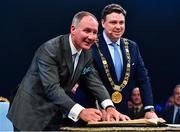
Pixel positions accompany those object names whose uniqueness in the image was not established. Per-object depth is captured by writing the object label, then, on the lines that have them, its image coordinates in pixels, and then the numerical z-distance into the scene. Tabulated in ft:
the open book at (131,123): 5.84
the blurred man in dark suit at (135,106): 15.08
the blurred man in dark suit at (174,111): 16.10
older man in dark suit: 6.43
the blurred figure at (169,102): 17.23
